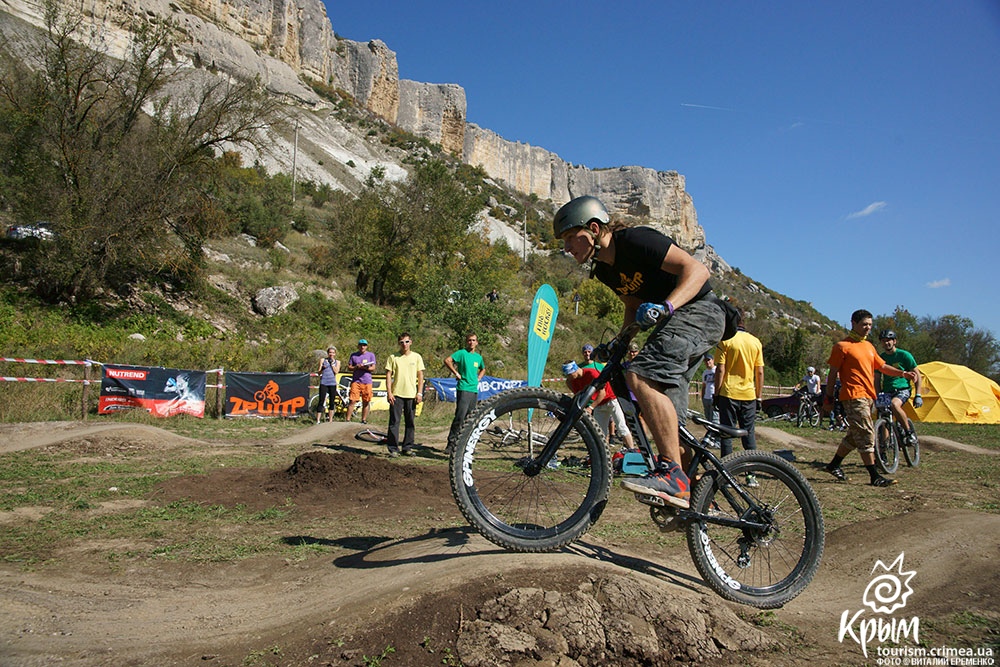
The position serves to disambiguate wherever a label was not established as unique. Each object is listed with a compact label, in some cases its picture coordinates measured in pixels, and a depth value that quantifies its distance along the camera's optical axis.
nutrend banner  13.41
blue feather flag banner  10.08
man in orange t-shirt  7.59
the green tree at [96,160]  18.70
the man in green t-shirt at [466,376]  10.38
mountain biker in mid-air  3.31
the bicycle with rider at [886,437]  8.49
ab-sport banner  16.92
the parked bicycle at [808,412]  18.84
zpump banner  15.30
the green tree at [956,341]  46.34
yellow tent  19.88
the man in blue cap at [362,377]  13.34
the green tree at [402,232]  33.06
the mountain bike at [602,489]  3.36
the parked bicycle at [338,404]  16.42
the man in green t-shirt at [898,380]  8.91
